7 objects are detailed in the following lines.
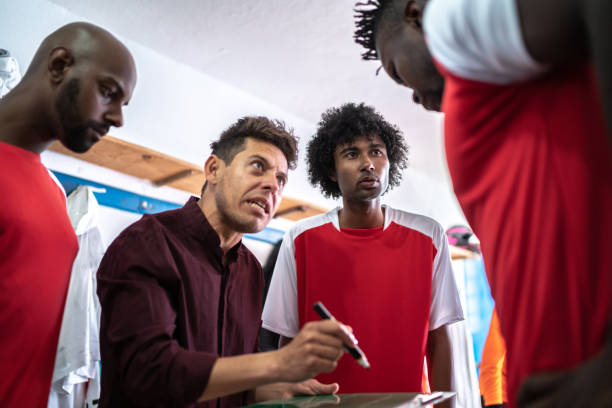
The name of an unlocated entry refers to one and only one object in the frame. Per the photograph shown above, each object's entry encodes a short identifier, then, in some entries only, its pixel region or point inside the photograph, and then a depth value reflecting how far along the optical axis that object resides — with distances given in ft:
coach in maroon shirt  3.13
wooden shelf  7.80
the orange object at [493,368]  8.14
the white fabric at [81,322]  6.47
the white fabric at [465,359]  9.46
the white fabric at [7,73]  6.64
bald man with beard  3.32
